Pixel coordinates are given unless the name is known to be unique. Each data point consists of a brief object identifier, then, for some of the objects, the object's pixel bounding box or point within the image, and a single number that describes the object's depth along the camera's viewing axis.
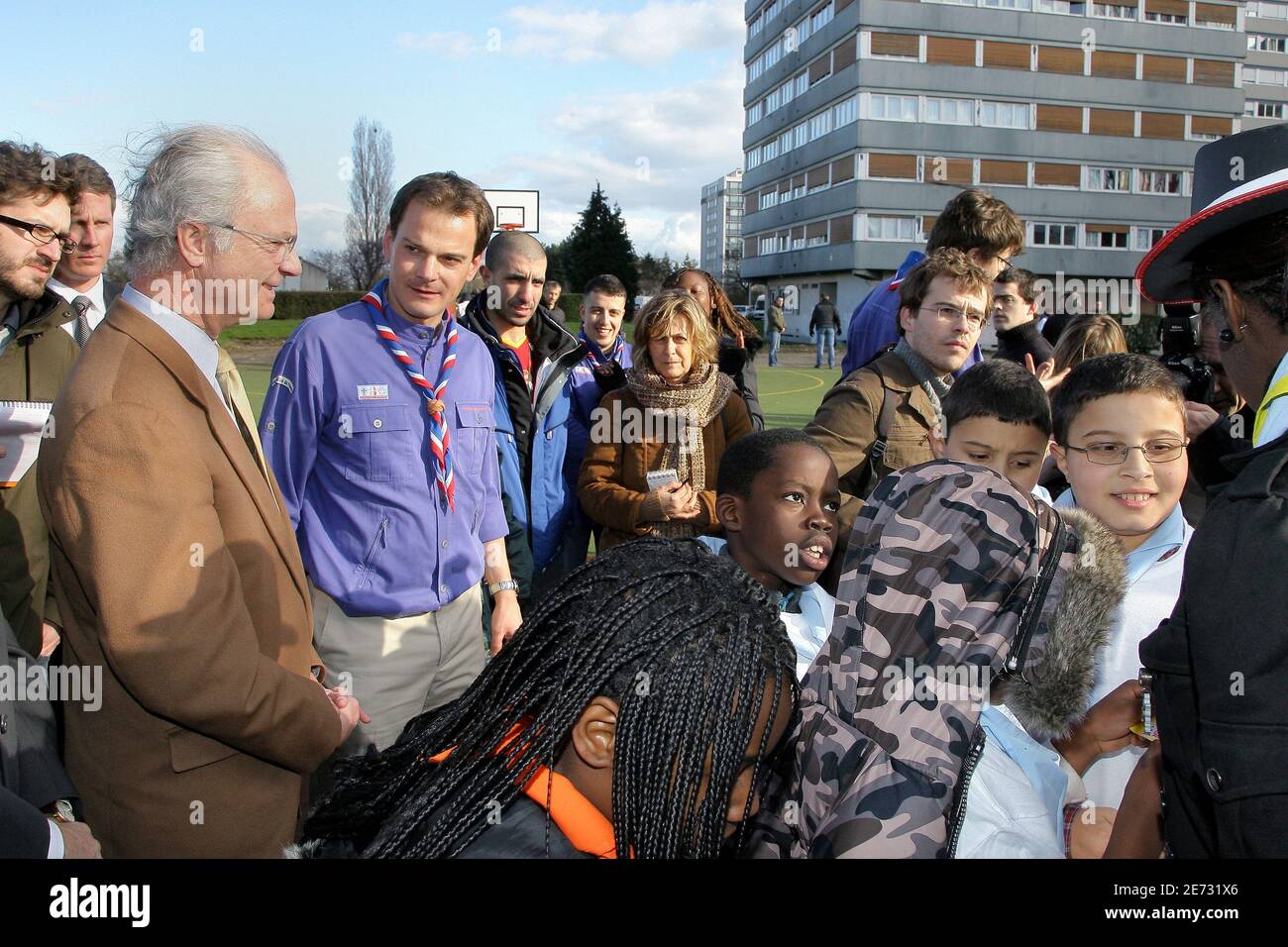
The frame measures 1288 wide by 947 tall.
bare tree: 44.23
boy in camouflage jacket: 1.30
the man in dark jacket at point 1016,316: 4.85
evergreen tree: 48.28
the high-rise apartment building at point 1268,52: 80.69
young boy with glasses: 2.24
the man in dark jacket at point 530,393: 4.73
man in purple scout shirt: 3.03
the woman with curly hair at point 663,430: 4.27
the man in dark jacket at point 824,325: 27.28
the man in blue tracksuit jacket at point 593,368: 4.88
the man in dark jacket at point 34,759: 1.81
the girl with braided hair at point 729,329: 5.52
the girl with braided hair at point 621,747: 1.45
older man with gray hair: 1.82
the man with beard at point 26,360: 2.94
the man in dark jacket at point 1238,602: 1.27
